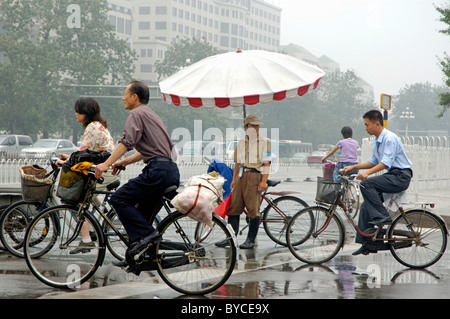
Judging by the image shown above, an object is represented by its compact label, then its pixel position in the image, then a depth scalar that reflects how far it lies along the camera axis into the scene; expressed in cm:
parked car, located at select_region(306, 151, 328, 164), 6346
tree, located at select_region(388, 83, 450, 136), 12012
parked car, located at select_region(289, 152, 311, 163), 6727
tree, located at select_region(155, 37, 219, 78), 7431
